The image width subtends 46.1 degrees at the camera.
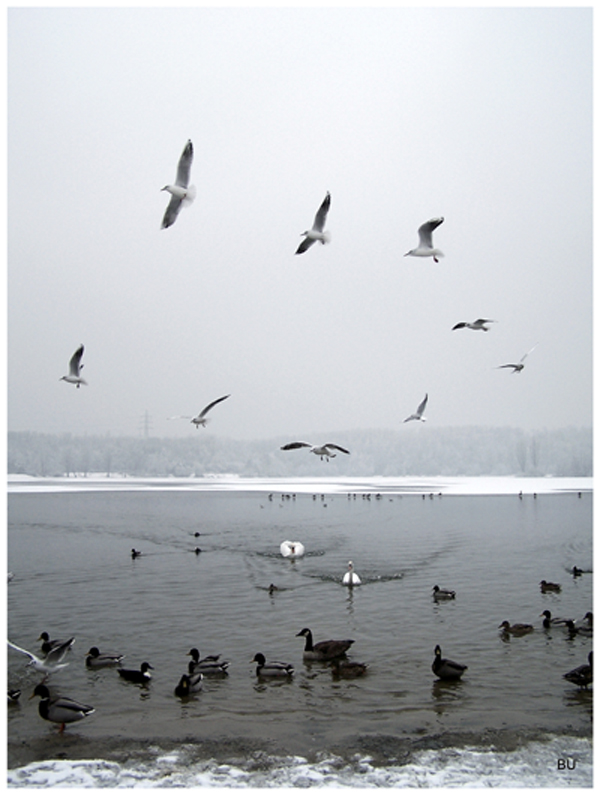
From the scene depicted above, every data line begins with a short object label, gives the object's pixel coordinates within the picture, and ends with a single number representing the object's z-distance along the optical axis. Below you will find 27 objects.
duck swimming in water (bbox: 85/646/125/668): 11.64
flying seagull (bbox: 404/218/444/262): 13.43
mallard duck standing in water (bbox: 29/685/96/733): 8.92
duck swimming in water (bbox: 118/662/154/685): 10.91
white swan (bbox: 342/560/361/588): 18.19
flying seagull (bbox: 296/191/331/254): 13.02
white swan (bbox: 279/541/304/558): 22.80
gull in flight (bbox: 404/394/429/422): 18.31
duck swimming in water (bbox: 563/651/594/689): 10.41
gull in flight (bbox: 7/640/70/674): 10.01
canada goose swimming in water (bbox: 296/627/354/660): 11.88
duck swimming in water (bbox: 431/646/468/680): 10.79
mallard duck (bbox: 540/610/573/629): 14.37
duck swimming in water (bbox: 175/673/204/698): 10.27
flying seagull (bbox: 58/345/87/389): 13.67
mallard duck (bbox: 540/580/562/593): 17.77
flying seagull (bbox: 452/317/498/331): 14.80
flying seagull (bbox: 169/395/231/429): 17.00
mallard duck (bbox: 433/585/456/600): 16.50
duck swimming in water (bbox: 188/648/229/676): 11.03
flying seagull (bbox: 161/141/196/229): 10.93
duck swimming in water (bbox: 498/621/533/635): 13.77
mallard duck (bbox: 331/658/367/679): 11.09
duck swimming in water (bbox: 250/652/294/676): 11.04
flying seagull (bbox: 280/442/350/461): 12.43
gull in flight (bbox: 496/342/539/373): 15.53
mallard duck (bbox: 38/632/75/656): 9.90
